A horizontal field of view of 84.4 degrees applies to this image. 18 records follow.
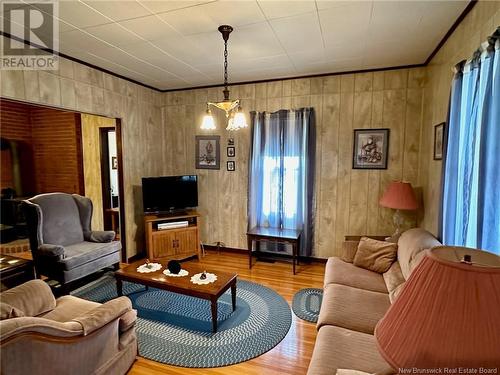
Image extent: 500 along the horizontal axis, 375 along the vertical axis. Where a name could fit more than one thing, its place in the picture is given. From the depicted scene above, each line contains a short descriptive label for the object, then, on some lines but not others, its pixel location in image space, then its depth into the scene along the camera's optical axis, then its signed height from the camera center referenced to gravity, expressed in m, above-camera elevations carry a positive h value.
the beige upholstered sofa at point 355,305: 1.62 -1.12
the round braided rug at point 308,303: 2.90 -1.54
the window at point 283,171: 4.18 -0.05
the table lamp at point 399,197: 3.36 -0.37
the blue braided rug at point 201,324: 2.32 -1.54
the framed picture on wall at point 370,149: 3.88 +0.27
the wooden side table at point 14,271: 2.76 -1.06
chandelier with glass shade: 2.54 +0.56
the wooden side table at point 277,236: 3.93 -1.00
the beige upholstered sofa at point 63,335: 1.35 -1.01
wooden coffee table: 2.53 -1.12
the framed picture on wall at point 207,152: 4.78 +0.28
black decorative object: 2.90 -1.05
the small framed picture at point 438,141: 2.80 +0.28
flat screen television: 4.31 -0.41
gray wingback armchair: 3.10 -0.90
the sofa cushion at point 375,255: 2.89 -0.94
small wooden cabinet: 4.20 -1.10
